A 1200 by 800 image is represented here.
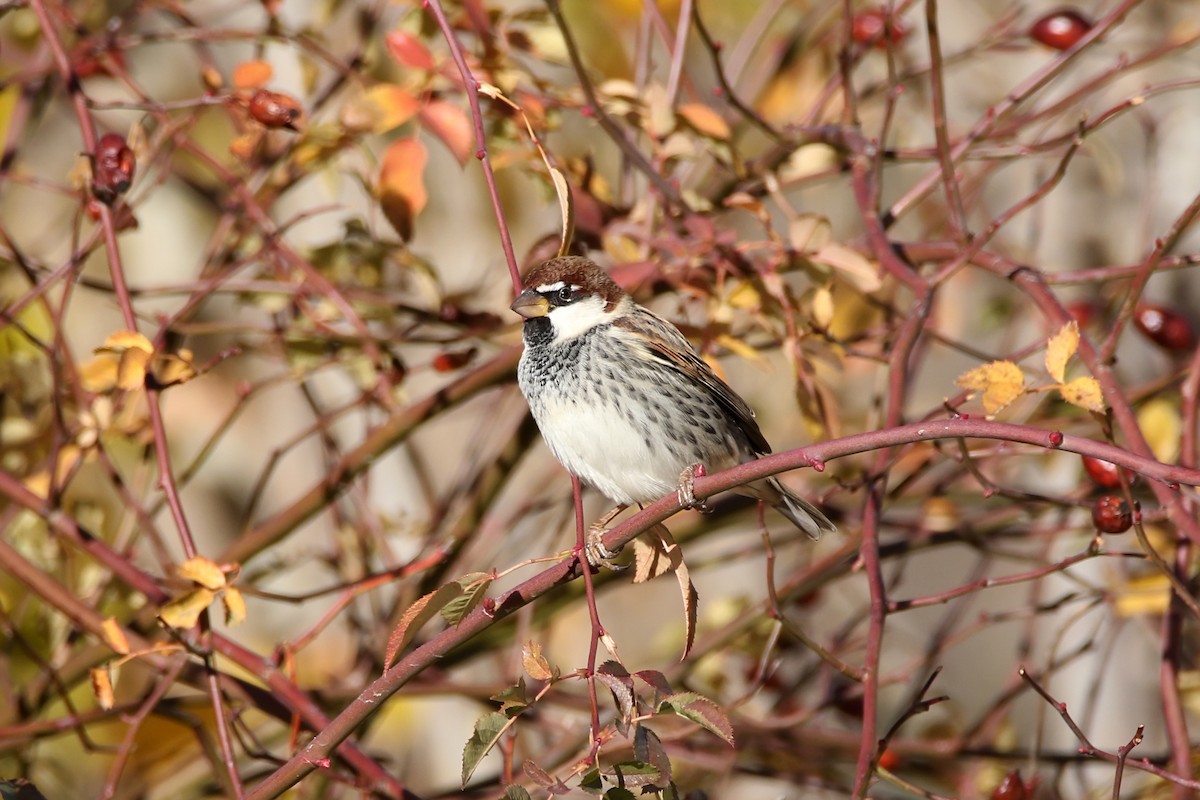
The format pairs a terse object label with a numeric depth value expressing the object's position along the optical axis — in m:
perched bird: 5.54
